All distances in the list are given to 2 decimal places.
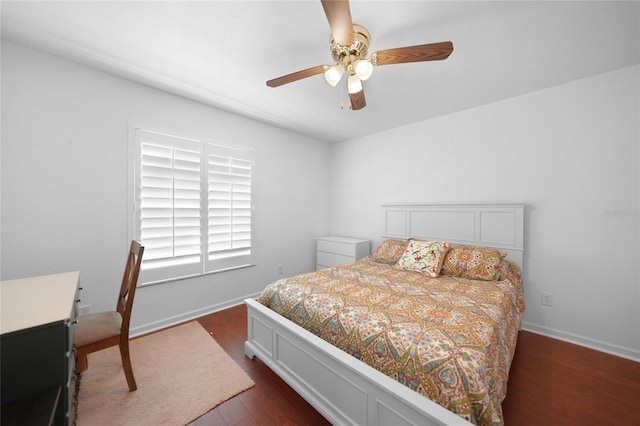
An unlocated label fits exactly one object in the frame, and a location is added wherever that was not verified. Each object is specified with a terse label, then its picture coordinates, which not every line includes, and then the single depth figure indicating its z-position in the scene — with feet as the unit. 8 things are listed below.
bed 3.63
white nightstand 11.73
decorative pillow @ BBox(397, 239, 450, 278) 7.96
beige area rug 4.91
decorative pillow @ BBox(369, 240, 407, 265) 9.48
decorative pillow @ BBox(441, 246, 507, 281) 7.46
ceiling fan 4.23
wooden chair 4.96
